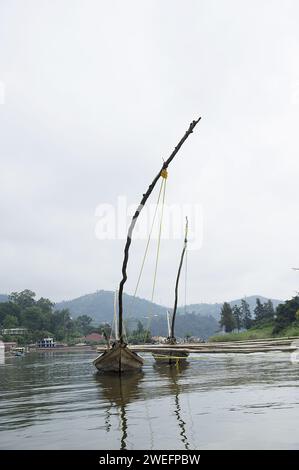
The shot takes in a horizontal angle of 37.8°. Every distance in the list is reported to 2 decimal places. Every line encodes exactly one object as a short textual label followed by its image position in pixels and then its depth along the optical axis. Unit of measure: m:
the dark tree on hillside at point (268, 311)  117.25
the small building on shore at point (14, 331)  160.88
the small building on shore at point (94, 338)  183.75
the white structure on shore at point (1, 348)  116.84
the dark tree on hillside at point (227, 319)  135.62
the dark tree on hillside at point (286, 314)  87.44
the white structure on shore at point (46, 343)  158.77
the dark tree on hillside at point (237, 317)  151.04
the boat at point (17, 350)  106.90
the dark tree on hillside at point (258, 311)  131.16
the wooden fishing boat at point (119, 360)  28.54
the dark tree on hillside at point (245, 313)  152.71
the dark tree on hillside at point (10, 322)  167.75
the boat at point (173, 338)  37.75
